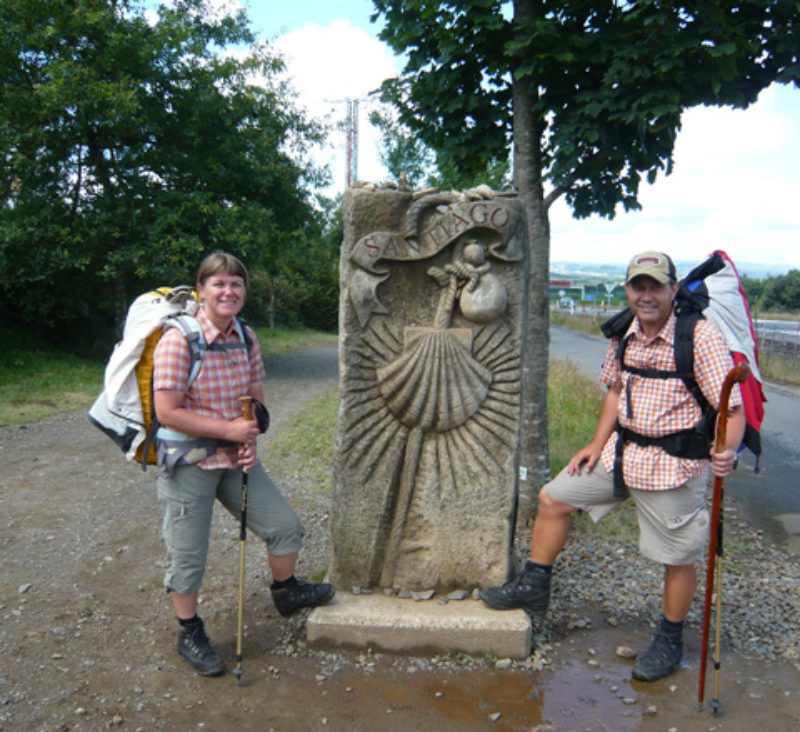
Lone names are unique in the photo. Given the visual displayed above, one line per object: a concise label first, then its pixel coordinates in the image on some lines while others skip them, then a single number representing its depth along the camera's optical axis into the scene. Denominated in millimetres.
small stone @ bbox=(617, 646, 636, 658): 3354
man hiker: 2893
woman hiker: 2854
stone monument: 3375
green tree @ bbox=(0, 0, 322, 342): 10117
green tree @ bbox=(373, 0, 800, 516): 3885
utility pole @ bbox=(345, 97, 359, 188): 20641
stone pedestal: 3283
